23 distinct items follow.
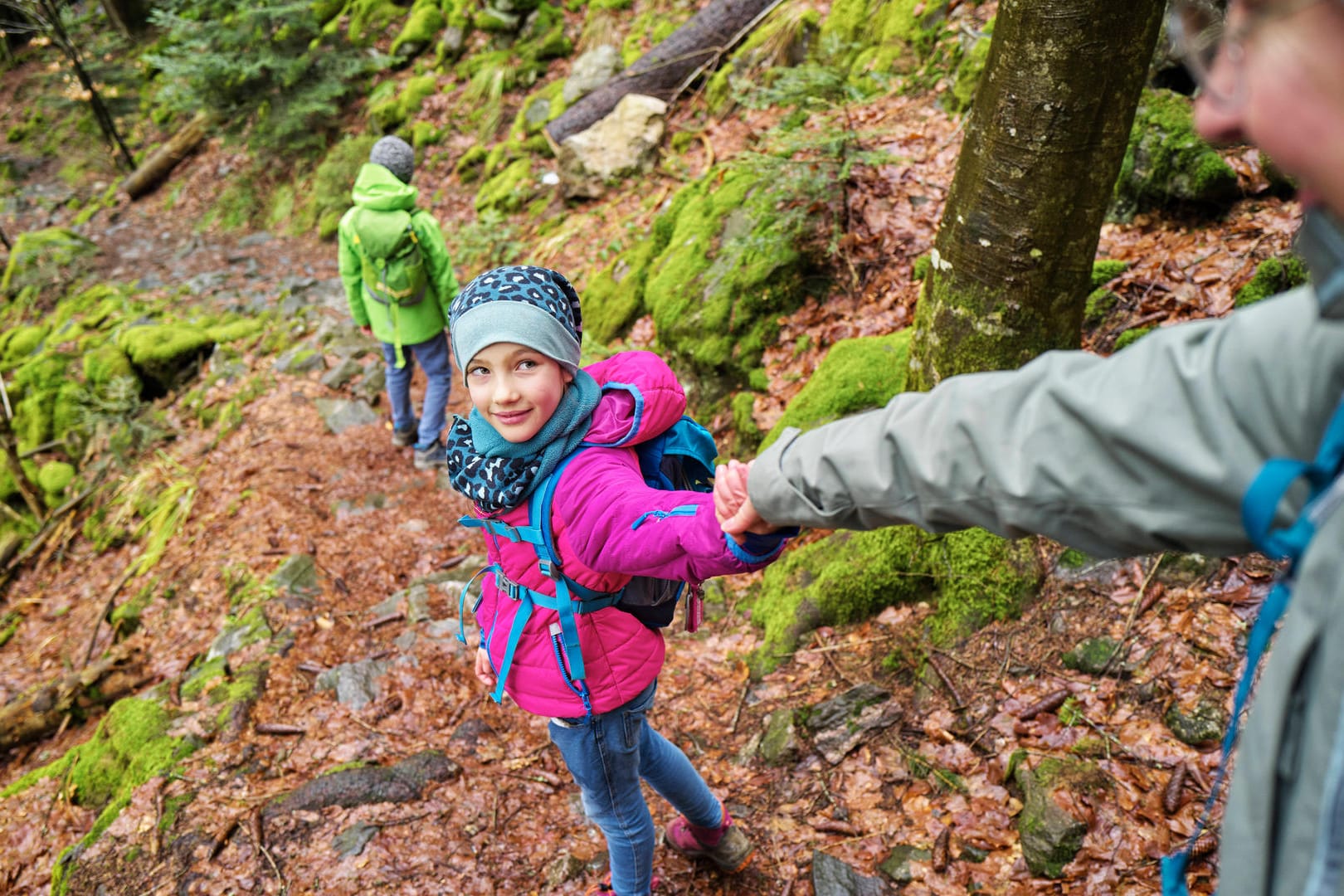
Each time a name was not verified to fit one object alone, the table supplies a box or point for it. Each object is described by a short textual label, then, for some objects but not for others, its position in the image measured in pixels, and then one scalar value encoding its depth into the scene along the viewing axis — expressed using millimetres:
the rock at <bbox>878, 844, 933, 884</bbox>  3066
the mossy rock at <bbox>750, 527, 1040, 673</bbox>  3705
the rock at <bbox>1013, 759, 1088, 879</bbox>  2836
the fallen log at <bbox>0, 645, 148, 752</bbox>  5578
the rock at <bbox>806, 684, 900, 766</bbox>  3625
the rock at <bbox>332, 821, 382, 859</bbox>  3680
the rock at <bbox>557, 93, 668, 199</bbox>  9477
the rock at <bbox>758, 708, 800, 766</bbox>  3756
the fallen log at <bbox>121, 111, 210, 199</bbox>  16547
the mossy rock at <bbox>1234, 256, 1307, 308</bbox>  3748
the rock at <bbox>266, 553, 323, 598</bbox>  5637
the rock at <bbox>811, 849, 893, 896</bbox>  3064
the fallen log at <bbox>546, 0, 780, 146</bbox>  9734
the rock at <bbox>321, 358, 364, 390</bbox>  8523
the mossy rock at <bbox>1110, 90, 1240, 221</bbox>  4438
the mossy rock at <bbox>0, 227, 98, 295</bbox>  13273
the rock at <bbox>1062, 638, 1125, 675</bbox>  3328
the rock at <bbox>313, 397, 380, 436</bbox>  7883
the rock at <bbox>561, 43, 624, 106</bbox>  10961
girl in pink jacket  2211
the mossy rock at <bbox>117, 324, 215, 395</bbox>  9477
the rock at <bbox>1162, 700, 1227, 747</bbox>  2945
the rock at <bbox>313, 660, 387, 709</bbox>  4684
